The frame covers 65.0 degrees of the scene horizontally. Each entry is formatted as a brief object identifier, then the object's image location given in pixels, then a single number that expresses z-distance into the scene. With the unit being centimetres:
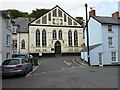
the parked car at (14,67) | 726
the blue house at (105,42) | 1524
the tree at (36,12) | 3038
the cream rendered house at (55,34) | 2257
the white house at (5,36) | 1078
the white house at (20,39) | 2281
